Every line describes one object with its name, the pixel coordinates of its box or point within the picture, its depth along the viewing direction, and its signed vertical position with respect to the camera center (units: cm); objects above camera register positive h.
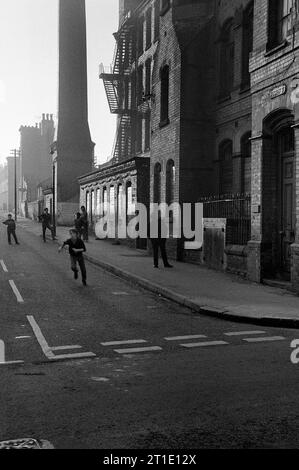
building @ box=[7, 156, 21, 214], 10044 +965
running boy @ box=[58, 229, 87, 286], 1449 -67
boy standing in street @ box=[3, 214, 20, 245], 2805 -14
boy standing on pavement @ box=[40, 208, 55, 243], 3081 +32
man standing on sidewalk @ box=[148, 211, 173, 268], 1775 -52
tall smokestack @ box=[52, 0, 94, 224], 5059 +1175
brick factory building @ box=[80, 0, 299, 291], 1370 +310
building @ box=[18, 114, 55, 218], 8600 +1262
